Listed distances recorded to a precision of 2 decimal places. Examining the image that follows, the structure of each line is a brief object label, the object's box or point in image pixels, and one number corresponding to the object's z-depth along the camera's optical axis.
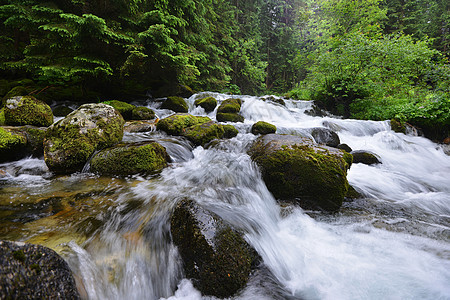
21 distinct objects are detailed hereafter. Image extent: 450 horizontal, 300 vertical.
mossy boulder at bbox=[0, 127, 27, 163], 3.78
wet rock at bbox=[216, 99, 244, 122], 8.87
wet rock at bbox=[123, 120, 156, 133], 6.11
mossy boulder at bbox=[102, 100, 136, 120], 7.54
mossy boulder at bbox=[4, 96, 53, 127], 4.84
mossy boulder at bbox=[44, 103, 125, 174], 3.57
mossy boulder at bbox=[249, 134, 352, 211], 3.17
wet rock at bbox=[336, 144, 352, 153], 6.22
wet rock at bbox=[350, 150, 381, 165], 5.68
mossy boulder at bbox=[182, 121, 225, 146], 5.56
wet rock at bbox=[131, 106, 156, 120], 7.80
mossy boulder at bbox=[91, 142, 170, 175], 3.54
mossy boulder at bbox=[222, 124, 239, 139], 6.45
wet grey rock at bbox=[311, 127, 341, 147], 6.93
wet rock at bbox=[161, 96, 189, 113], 9.76
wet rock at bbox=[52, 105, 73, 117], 7.46
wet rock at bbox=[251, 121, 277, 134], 6.84
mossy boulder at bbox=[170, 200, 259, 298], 1.65
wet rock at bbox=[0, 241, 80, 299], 1.01
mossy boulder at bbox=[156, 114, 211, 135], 6.00
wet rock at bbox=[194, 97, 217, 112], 10.45
